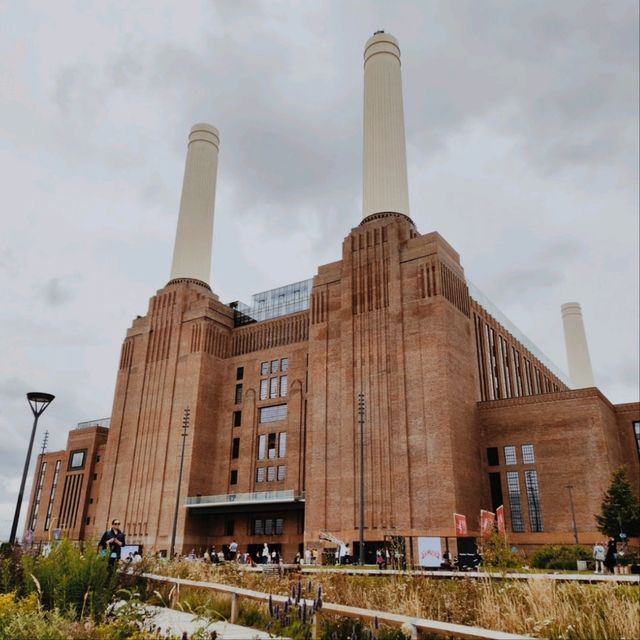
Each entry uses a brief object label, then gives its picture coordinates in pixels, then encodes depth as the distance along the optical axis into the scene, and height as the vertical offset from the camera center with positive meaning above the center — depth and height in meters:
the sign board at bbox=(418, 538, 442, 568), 37.60 +0.79
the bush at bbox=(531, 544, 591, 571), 31.52 +0.36
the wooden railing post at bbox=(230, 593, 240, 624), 10.31 -0.78
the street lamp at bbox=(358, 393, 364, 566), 31.62 +2.51
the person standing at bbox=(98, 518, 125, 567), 13.81 +0.35
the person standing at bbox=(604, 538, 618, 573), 22.94 +0.27
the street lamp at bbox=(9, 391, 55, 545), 21.50 +4.34
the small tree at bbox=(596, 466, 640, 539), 38.41 +3.19
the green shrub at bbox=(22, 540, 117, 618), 10.40 -0.37
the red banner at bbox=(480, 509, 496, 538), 39.81 +2.45
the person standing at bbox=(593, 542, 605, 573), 24.61 +0.28
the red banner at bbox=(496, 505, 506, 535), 39.77 +2.92
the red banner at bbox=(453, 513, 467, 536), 40.67 +2.41
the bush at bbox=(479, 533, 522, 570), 18.14 +0.19
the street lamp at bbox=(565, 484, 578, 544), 42.38 +3.26
